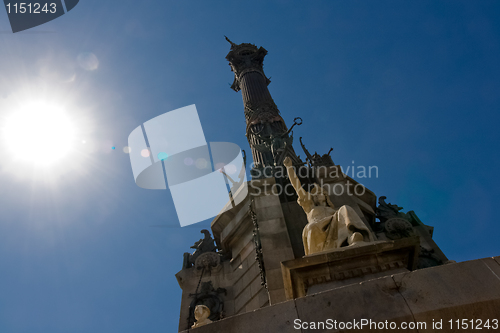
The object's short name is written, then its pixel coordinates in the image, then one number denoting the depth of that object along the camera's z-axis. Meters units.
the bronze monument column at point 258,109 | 18.47
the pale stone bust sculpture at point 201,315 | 7.08
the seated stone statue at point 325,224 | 7.56
